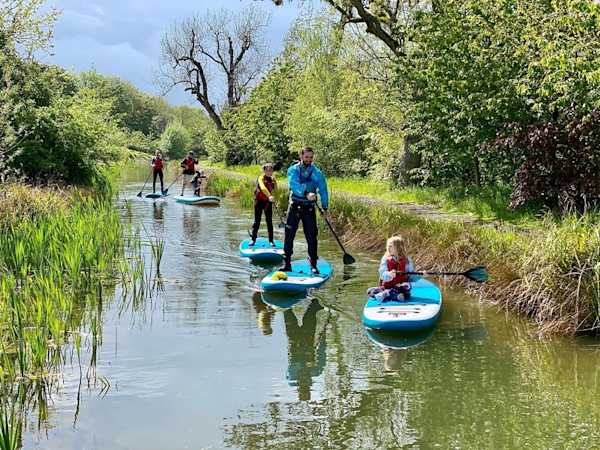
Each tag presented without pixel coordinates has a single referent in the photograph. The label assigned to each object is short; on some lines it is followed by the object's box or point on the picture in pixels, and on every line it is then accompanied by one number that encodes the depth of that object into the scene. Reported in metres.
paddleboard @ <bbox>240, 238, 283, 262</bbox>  12.06
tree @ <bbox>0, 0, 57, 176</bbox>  14.45
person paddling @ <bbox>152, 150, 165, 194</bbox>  25.43
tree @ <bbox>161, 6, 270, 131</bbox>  48.69
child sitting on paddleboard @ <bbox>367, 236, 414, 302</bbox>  8.29
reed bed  5.79
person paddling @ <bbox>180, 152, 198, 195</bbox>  25.00
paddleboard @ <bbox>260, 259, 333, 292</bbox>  9.52
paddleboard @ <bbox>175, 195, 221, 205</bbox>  22.64
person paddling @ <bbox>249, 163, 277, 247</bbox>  12.33
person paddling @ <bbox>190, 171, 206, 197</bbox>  25.34
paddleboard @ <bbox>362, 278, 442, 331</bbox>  7.56
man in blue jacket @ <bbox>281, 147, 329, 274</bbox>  9.84
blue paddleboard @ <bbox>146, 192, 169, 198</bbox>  25.14
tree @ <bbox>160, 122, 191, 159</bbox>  73.84
